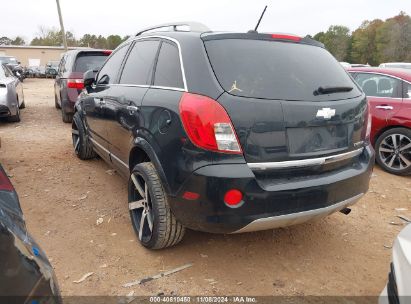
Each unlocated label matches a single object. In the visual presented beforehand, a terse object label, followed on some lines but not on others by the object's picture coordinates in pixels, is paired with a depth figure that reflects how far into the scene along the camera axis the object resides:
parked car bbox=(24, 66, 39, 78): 35.48
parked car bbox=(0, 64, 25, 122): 7.92
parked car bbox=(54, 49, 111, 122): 7.70
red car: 5.29
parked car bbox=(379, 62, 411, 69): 12.49
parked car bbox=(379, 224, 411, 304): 1.65
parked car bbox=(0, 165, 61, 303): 1.34
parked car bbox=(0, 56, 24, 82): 26.91
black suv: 2.41
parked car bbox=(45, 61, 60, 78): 33.44
